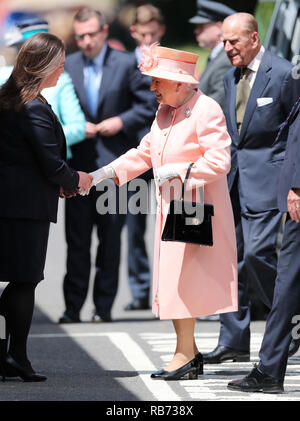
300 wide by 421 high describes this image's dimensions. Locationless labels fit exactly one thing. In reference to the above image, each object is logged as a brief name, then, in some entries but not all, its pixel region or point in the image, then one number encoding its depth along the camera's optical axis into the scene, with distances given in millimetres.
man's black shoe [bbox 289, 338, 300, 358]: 16125
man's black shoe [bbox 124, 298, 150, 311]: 21844
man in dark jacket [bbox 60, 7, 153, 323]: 20141
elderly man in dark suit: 15750
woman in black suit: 14031
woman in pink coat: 14383
